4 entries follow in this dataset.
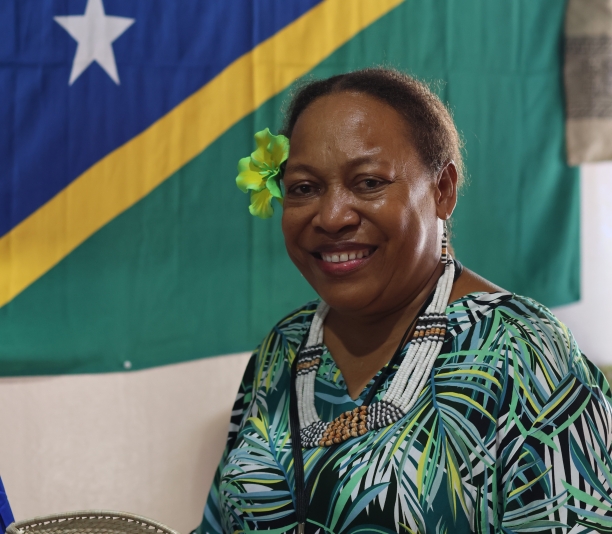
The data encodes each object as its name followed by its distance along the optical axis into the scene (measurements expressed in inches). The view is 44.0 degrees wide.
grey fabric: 103.0
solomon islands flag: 77.9
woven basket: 37.8
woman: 46.5
